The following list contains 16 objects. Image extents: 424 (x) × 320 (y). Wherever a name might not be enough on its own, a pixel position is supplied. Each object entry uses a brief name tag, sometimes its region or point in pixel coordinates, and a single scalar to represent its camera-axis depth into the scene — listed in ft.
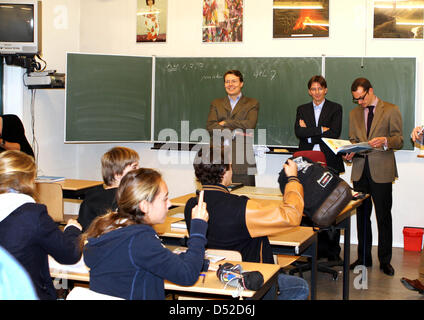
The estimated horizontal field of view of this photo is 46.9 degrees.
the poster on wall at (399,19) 19.35
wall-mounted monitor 18.86
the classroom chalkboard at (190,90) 19.86
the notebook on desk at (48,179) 16.26
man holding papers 16.40
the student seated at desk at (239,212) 8.32
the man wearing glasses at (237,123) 18.58
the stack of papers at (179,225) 11.04
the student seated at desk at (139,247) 6.01
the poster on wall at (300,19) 20.42
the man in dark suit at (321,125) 17.61
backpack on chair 9.07
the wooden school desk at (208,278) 6.95
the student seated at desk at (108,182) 10.34
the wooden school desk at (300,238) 10.07
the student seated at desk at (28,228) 6.85
